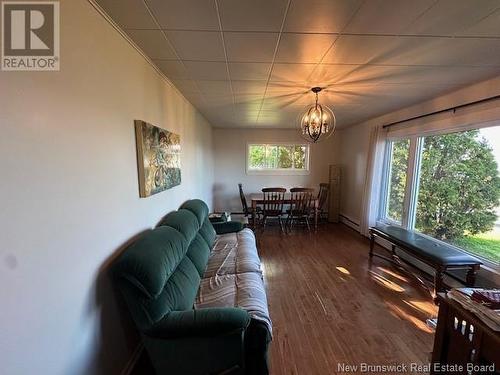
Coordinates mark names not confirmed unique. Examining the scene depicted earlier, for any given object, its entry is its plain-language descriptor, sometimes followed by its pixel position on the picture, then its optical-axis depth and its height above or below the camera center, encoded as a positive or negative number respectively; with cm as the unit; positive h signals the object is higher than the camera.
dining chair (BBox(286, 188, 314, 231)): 516 -72
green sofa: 136 -91
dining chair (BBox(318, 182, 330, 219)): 550 -56
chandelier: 286 +58
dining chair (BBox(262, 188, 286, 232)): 511 -72
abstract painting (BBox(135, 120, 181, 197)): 188 +5
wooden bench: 246 -81
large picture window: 257 -12
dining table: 517 -72
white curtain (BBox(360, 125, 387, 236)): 423 -3
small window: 625 +28
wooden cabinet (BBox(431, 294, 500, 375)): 121 -89
